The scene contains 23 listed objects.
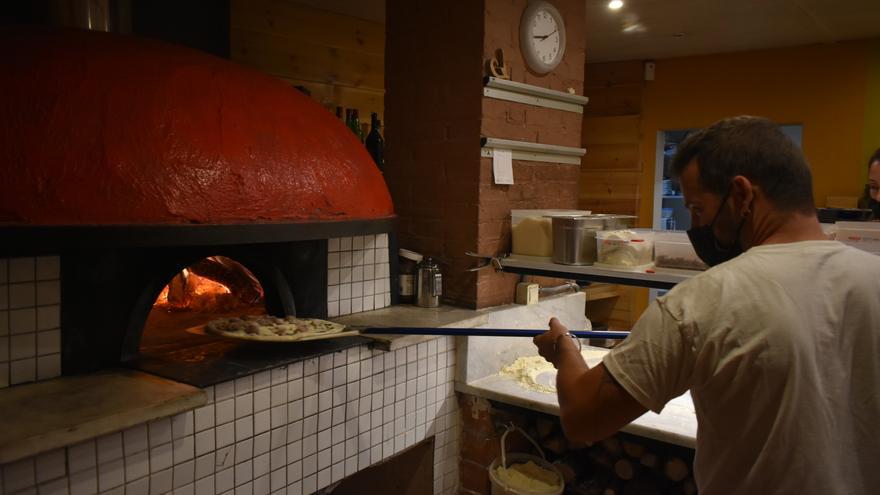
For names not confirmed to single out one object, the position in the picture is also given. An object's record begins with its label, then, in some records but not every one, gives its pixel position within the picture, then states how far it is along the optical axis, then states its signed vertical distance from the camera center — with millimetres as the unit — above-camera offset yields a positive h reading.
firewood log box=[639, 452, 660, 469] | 2586 -1039
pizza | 2035 -429
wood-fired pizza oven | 1613 +88
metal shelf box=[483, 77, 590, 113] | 2887 +591
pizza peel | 2031 -444
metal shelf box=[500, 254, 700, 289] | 2354 -250
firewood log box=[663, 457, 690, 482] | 2500 -1037
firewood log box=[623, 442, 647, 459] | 2615 -1008
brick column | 2908 +405
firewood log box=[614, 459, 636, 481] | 2645 -1102
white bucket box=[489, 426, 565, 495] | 2576 -1146
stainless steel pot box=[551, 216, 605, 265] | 2654 -111
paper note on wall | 2943 +218
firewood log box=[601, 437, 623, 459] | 2691 -1021
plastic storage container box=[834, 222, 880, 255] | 2232 -59
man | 1163 -252
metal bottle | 2926 -366
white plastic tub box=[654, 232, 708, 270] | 2441 -148
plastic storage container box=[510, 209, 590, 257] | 2887 -97
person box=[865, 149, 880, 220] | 3338 +240
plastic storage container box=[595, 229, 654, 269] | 2531 -143
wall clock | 3031 +893
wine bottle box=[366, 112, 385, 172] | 3625 +385
